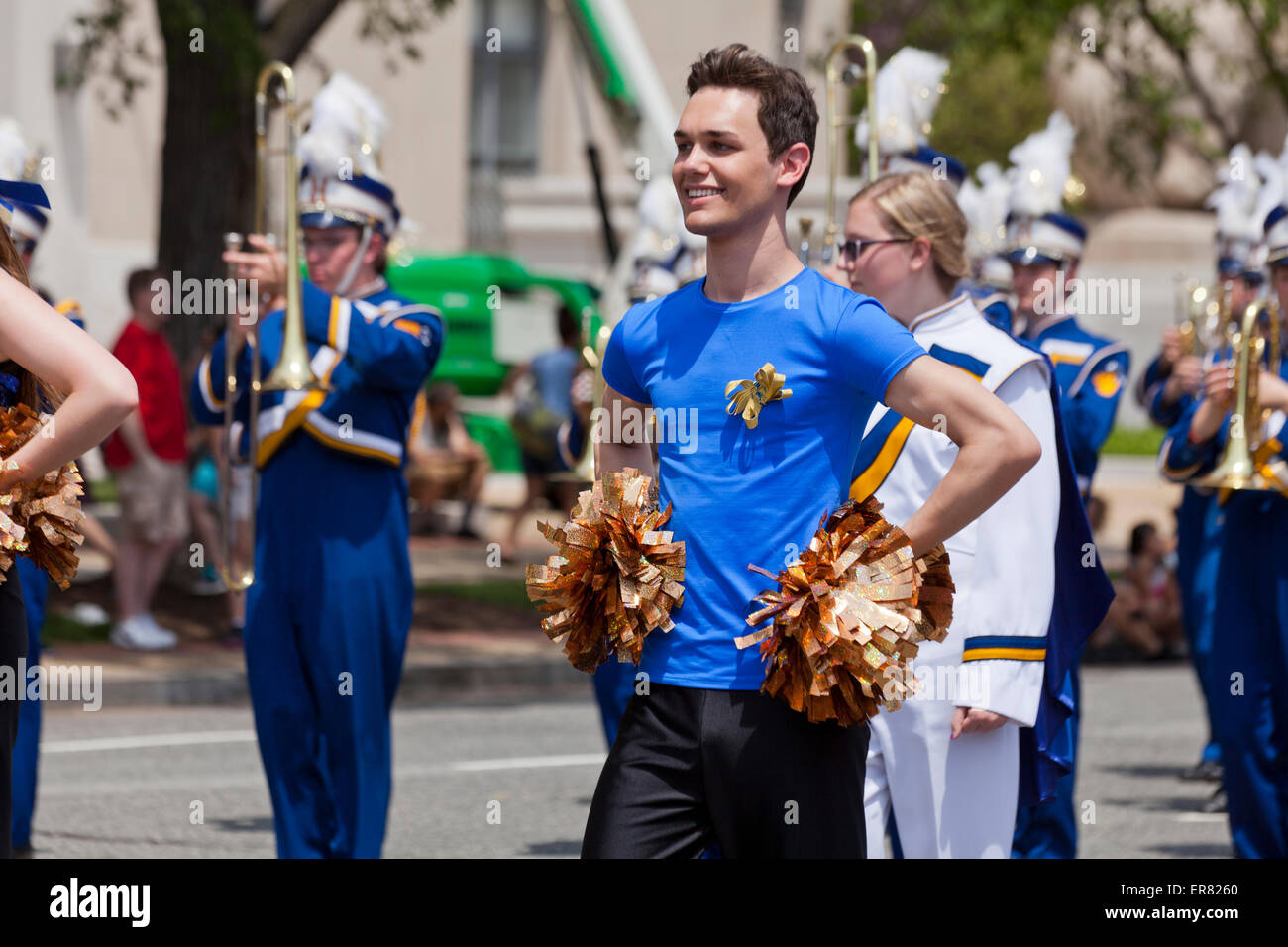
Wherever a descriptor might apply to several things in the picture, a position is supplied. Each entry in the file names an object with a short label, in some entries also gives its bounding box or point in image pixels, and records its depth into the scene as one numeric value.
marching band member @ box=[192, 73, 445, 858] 6.32
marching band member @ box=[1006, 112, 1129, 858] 6.74
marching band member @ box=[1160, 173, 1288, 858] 6.91
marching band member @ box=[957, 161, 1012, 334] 9.59
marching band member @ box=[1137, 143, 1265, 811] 8.56
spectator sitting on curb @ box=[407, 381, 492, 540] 18.12
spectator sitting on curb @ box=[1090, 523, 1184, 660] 14.02
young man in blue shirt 3.79
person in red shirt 12.23
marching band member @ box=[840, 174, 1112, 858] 4.89
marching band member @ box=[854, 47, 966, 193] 7.77
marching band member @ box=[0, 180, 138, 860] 3.62
